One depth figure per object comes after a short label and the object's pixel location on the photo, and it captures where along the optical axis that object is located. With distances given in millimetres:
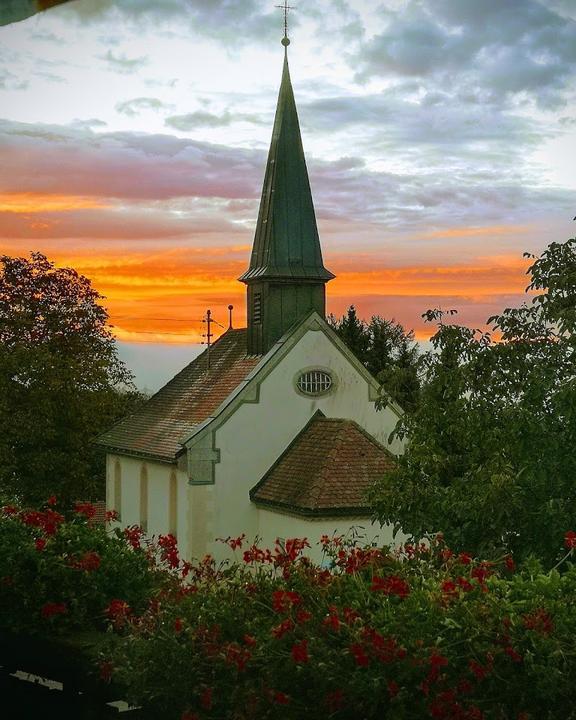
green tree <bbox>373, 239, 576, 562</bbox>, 14367
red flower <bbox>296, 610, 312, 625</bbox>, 6160
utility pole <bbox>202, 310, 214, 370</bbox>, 35656
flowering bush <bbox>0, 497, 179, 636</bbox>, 7965
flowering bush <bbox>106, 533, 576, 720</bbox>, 5836
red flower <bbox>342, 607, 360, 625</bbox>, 6156
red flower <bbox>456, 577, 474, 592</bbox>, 6488
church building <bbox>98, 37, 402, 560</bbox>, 26781
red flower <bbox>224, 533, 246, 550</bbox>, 8531
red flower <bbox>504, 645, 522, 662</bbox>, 5961
